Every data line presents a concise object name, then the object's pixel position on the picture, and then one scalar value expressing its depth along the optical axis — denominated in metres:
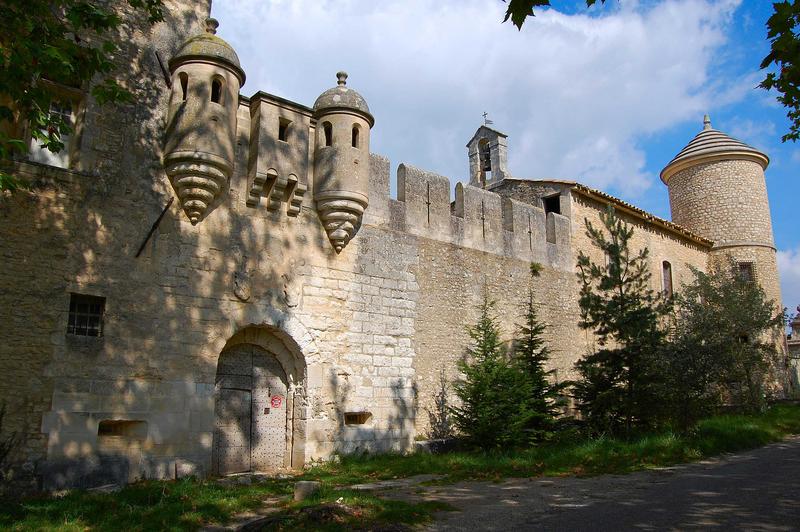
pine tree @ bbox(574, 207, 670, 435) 12.43
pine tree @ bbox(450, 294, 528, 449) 11.95
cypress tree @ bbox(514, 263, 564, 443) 12.66
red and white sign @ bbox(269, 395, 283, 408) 11.10
